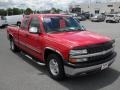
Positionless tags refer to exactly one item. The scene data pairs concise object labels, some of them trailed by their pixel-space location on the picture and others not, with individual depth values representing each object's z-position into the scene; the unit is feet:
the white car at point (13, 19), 50.39
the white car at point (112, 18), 64.96
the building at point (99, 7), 178.75
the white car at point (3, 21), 46.74
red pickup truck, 9.07
